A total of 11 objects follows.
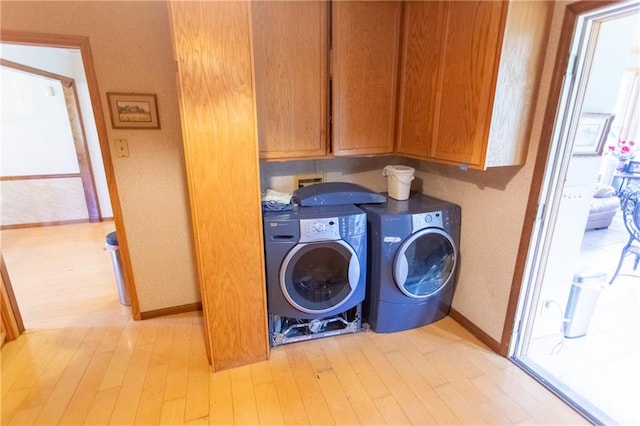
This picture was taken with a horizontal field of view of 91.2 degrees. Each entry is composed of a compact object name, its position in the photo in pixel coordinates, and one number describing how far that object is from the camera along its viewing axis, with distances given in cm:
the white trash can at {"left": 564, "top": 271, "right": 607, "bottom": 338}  197
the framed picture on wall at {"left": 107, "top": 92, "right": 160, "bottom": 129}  187
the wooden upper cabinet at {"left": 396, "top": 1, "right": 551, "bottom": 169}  145
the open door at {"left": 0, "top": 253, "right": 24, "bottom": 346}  202
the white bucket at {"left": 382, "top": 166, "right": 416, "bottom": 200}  218
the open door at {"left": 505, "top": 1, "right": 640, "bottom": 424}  145
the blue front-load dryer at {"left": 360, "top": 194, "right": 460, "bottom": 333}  194
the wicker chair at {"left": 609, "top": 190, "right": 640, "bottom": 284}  256
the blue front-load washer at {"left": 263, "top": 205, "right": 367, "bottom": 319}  178
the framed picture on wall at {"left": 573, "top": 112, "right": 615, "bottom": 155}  167
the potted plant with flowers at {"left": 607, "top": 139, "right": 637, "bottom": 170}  422
